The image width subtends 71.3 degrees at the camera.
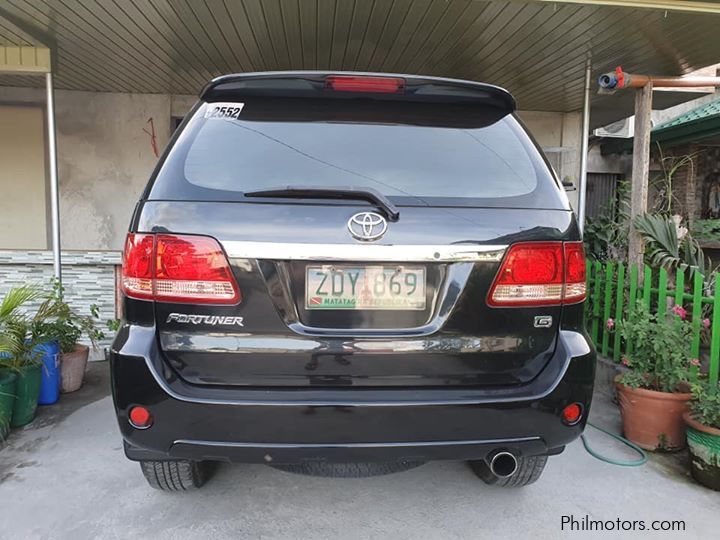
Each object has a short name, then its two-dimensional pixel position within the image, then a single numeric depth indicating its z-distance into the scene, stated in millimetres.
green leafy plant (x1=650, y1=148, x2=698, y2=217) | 4845
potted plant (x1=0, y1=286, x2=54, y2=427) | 3241
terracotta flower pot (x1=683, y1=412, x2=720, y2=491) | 2654
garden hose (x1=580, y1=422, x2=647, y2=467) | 2929
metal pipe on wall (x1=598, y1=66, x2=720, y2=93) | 4239
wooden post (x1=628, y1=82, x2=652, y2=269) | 4383
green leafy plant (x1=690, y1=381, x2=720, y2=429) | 2744
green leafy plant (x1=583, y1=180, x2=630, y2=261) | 5494
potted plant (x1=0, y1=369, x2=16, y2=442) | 3096
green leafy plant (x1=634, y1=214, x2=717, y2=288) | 4191
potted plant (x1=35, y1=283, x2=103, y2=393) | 3802
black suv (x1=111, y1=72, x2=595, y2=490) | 1664
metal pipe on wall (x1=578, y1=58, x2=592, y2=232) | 5137
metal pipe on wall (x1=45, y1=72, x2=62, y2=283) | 4207
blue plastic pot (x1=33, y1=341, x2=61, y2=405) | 3721
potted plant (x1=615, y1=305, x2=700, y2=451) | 3059
